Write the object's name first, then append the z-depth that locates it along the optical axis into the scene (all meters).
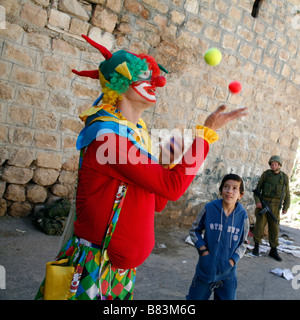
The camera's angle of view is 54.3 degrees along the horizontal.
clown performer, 1.37
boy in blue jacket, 2.32
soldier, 4.93
